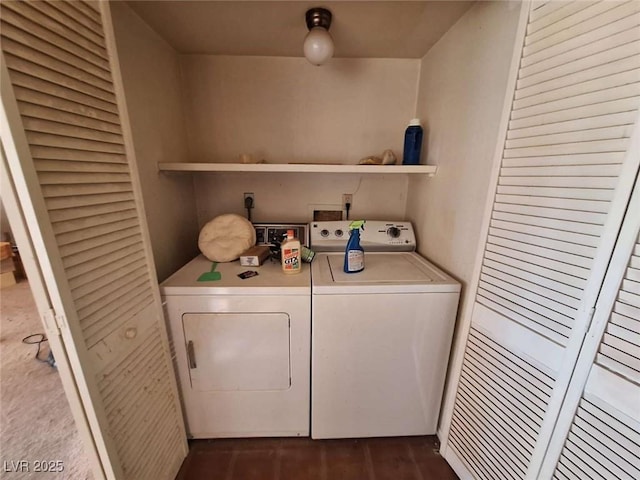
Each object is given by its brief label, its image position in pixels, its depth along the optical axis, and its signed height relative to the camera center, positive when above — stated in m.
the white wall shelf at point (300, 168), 1.48 +0.05
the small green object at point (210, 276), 1.34 -0.53
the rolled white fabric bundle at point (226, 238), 1.59 -0.39
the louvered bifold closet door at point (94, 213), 0.70 -0.13
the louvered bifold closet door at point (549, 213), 0.71 -0.11
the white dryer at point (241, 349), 1.26 -0.87
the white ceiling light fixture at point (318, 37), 1.27 +0.67
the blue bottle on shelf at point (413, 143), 1.66 +0.22
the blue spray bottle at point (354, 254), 1.40 -0.41
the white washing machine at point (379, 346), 1.28 -0.86
